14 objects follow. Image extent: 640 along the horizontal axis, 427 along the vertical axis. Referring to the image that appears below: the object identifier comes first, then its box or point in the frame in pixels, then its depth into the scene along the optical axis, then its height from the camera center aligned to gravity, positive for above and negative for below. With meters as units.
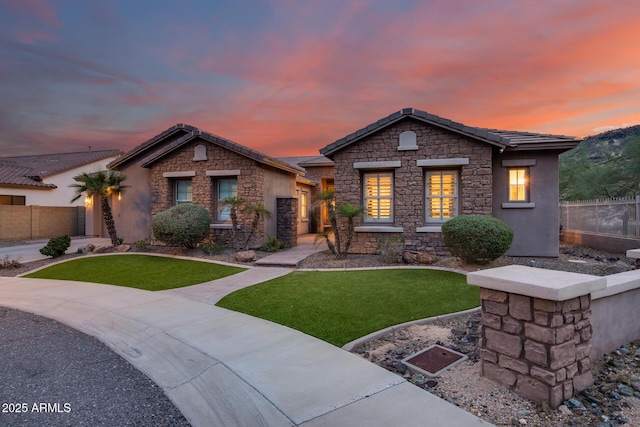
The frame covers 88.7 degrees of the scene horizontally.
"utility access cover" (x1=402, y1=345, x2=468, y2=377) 3.67 -1.78
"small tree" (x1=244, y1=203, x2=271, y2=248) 12.68 -0.13
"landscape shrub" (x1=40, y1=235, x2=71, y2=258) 12.23 -1.48
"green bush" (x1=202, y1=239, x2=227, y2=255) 12.42 -1.47
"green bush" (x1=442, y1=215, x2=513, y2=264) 8.80 -0.72
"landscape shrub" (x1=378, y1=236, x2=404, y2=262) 10.59 -1.27
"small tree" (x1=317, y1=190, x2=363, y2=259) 10.84 -0.24
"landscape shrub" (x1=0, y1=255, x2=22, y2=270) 10.76 -1.84
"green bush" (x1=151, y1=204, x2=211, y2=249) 11.98 -0.61
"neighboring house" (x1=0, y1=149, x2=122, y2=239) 19.09 +0.55
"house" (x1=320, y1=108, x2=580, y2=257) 10.93 +1.10
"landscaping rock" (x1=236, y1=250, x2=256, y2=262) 11.09 -1.60
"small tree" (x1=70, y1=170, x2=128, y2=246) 13.55 +0.96
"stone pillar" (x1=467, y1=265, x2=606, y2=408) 2.88 -1.13
